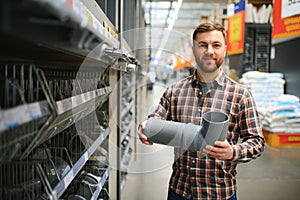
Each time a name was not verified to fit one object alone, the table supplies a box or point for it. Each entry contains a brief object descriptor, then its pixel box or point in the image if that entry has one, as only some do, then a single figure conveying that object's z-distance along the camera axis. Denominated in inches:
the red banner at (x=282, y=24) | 139.1
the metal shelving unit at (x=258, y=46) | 220.2
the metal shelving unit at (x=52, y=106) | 20.1
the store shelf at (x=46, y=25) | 17.8
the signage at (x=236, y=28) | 211.6
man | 71.0
